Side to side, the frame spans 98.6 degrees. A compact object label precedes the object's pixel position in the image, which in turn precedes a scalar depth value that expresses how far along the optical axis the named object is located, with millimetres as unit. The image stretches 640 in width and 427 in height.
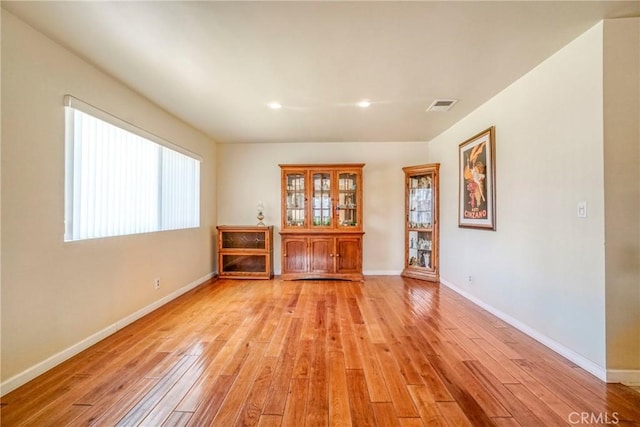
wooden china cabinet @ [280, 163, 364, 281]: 4609
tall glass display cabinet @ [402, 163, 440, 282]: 4527
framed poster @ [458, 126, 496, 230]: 3102
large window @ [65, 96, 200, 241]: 2244
